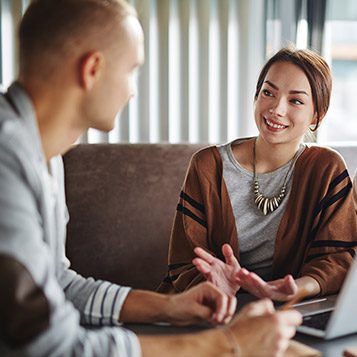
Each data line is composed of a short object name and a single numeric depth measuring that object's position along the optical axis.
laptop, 1.08
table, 1.10
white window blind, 3.07
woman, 1.77
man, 0.86
